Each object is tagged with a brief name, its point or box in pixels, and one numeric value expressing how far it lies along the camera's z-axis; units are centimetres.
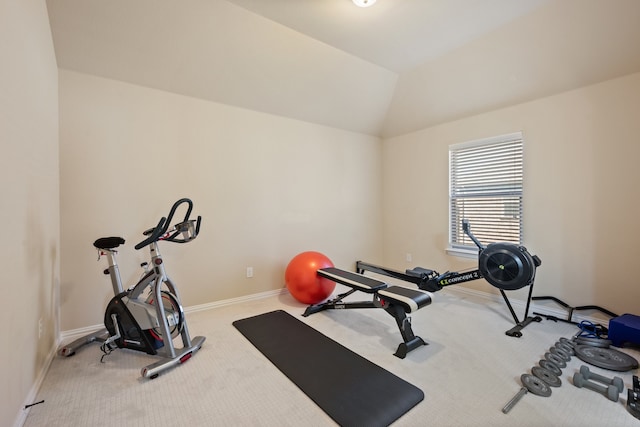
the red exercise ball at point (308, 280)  321
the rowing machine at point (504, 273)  258
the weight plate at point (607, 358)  199
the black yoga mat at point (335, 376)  162
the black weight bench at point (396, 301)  226
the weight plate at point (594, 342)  231
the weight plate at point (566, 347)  222
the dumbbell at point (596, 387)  167
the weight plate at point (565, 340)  235
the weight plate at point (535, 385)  173
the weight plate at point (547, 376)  183
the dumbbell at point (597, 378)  175
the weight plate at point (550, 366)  195
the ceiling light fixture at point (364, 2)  236
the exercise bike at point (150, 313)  209
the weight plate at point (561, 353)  214
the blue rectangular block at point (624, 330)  223
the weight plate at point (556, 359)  204
